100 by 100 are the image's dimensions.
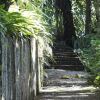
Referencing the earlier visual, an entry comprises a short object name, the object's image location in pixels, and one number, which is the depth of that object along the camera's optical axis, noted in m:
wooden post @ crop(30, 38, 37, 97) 8.77
